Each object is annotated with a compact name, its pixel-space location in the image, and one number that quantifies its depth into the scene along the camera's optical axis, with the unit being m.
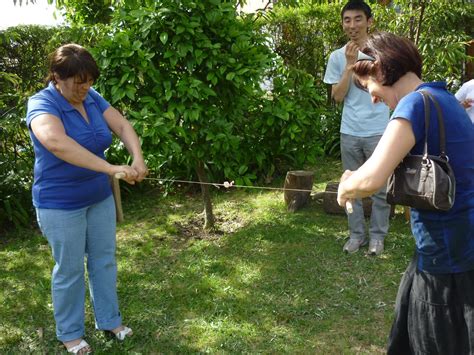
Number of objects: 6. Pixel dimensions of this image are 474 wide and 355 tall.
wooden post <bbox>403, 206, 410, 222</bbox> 5.06
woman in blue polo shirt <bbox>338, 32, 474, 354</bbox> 1.90
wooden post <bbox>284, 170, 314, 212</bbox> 5.50
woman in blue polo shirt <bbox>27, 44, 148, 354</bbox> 2.71
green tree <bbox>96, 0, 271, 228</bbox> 4.18
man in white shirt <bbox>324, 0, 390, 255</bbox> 3.95
